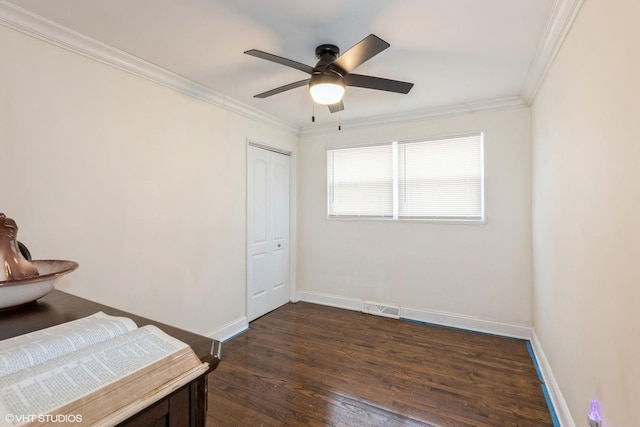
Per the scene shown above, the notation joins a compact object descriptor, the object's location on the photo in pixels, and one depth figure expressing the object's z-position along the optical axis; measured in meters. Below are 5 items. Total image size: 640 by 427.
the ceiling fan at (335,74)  1.72
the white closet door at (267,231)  3.45
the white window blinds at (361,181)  3.66
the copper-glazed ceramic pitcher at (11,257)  1.00
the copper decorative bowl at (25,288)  0.93
